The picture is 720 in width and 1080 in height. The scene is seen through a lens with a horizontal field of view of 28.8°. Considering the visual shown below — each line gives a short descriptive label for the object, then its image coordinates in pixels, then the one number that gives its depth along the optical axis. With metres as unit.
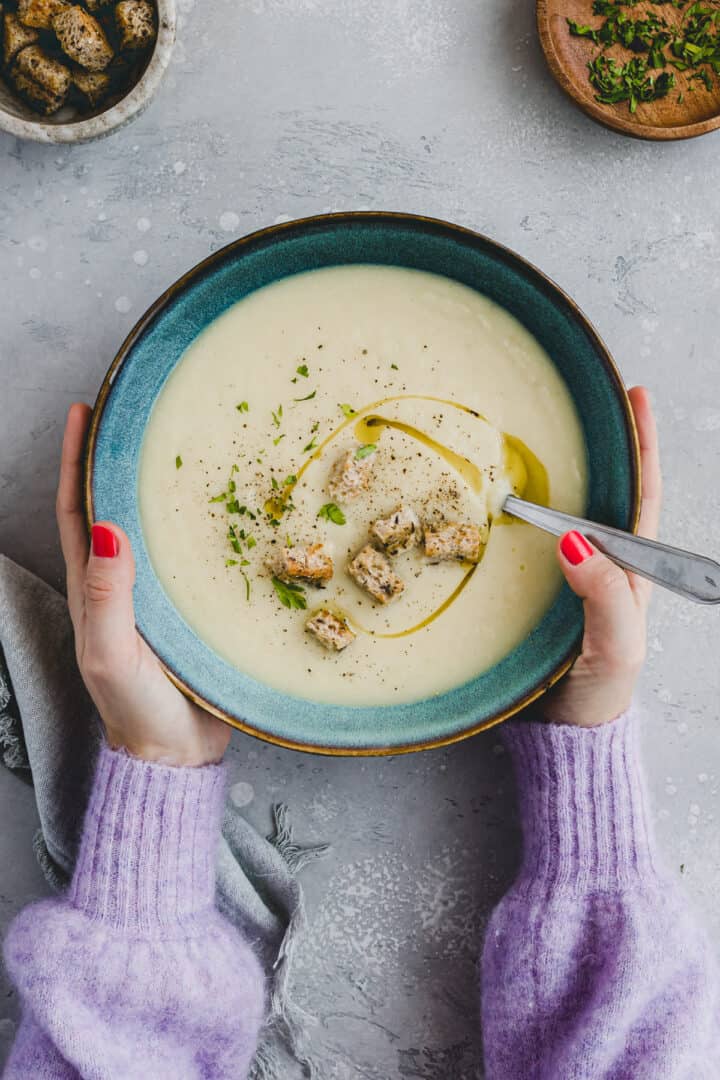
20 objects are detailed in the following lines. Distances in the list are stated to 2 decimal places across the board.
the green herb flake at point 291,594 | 0.60
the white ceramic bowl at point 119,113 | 0.60
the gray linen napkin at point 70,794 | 0.62
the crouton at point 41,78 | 0.62
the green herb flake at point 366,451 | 0.59
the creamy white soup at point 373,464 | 0.60
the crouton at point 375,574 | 0.58
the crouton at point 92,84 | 0.62
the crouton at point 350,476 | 0.58
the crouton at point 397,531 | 0.58
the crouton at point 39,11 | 0.61
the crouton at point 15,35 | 0.62
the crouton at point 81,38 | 0.61
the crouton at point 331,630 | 0.59
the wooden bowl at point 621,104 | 0.62
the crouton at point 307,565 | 0.58
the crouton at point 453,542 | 0.58
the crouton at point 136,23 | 0.61
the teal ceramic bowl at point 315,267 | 0.58
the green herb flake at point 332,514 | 0.60
